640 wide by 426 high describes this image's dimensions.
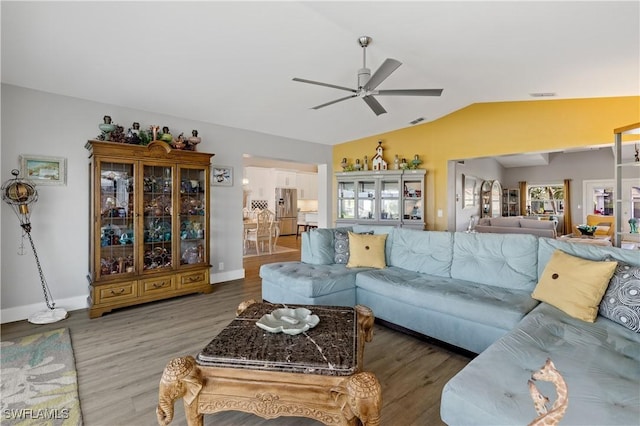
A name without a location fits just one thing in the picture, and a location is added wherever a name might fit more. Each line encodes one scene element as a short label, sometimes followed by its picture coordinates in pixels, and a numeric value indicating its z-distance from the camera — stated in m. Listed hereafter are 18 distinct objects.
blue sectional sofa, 1.31
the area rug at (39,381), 1.85
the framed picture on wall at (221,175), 4.86
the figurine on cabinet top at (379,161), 6.25
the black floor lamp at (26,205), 3.18
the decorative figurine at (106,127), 3.59
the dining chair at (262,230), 7.58
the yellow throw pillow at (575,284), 2.14
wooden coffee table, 1.49
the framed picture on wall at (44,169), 3.39
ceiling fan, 2.75
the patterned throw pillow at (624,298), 1.97
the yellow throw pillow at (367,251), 3.71
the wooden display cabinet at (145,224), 3.54
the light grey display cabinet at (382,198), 5.88
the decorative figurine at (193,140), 4.32
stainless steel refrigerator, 11.55
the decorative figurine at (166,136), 4.06
